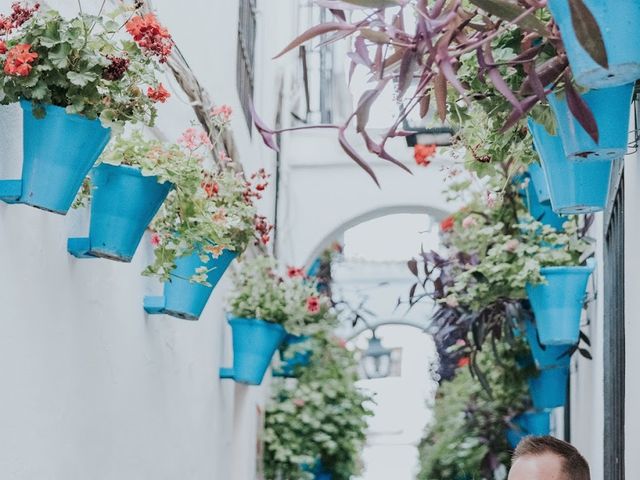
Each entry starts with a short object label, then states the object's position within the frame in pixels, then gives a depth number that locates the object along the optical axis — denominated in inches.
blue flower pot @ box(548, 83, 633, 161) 83.0
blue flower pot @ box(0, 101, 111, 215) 102.1
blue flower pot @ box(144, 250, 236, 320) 157.2
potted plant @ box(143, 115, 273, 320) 132.0
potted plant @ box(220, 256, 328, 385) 220.7
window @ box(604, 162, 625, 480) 147.9
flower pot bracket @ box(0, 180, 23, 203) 102.5
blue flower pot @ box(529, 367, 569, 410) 240.2
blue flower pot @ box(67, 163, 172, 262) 119.9
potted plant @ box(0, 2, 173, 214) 99.7
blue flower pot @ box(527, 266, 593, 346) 179.9
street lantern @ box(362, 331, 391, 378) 439.8
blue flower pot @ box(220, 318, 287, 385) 220.8
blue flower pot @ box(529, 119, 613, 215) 97.4
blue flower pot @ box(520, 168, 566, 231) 201.9
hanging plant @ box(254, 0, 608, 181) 72.5
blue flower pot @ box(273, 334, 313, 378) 294.4
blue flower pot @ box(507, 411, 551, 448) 268.7
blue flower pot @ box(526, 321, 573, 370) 205.8
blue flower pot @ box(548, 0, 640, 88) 68.9
